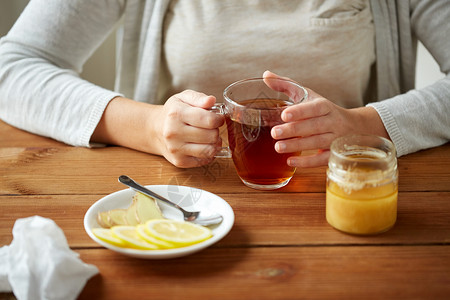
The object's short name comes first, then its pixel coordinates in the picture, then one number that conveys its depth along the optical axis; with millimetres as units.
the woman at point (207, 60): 1146
